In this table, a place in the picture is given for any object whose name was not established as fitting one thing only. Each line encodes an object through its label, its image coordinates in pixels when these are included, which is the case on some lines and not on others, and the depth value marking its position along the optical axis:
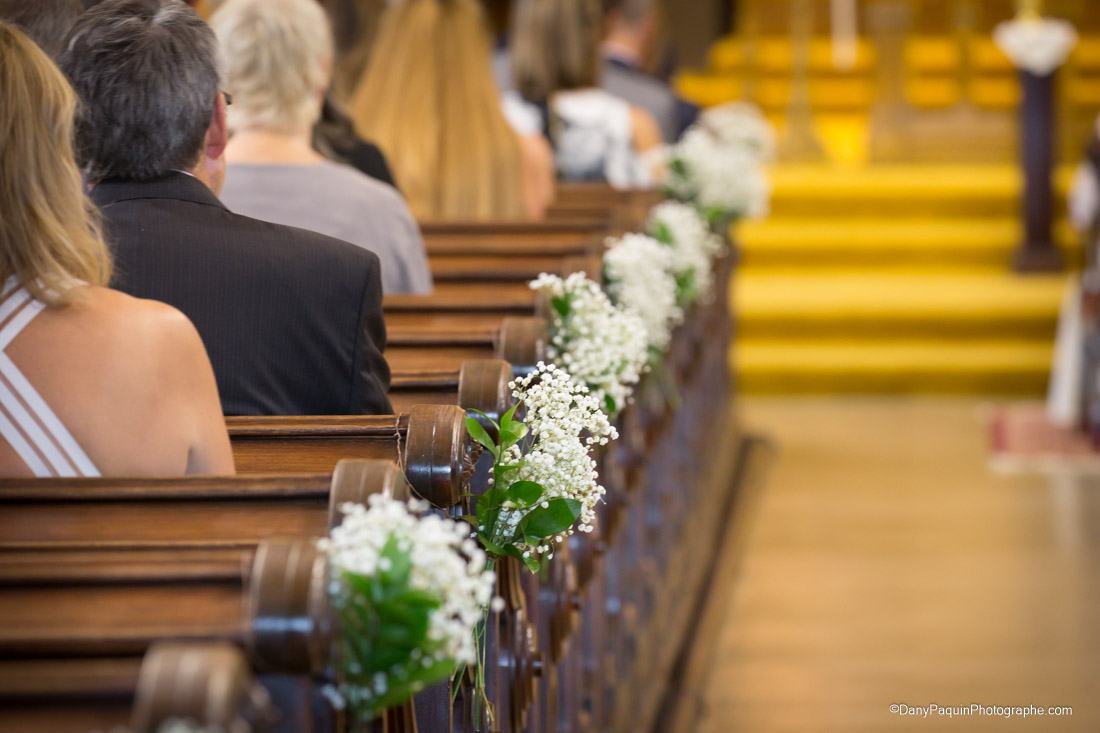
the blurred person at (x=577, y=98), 9.52
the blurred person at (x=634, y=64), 11.59
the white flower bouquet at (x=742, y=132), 11.15
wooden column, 16.10
